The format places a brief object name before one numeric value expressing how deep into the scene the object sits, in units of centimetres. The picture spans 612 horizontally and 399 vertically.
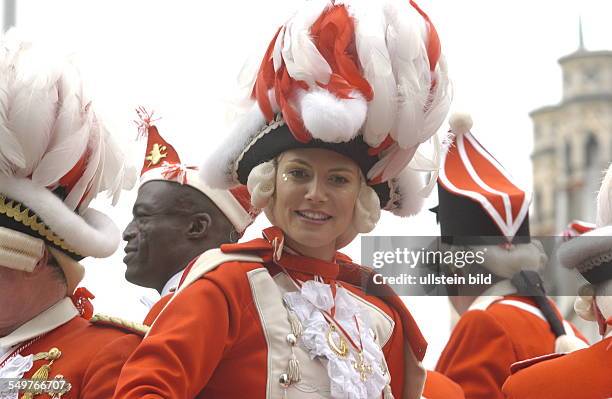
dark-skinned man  1088
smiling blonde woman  769
